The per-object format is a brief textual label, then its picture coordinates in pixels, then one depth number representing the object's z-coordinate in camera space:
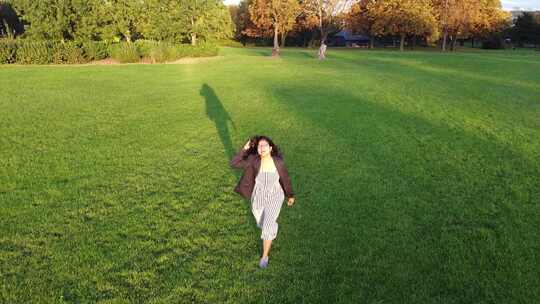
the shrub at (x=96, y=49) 32.56
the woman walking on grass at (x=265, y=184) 4.43
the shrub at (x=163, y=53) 33.53
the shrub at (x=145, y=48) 34.04
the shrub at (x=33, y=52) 30.17
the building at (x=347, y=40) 86.25
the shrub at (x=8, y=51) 29.36
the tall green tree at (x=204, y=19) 39.41
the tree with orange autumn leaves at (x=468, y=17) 59.03
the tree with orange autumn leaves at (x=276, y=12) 48.28
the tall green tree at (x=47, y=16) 34.44
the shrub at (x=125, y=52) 33.44
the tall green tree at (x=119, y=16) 36.81
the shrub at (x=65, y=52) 31.31
